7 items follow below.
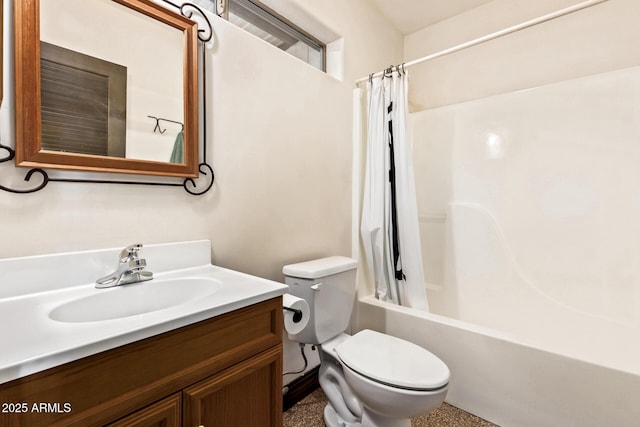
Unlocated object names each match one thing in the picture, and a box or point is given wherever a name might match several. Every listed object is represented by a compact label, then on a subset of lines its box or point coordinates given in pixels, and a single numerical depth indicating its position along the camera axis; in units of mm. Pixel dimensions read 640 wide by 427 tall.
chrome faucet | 919
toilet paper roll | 1105
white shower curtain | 1803
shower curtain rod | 1287
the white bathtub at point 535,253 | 1324
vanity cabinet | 529
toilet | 1069
